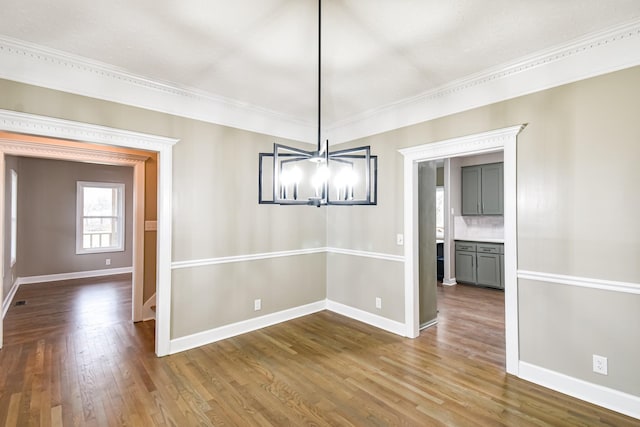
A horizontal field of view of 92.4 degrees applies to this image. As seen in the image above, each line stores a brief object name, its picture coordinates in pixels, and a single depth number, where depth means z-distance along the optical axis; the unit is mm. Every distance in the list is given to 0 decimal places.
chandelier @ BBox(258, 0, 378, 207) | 2043
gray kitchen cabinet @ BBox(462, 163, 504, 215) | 6016
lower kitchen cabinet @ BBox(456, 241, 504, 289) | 5762
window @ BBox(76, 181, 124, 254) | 6949
